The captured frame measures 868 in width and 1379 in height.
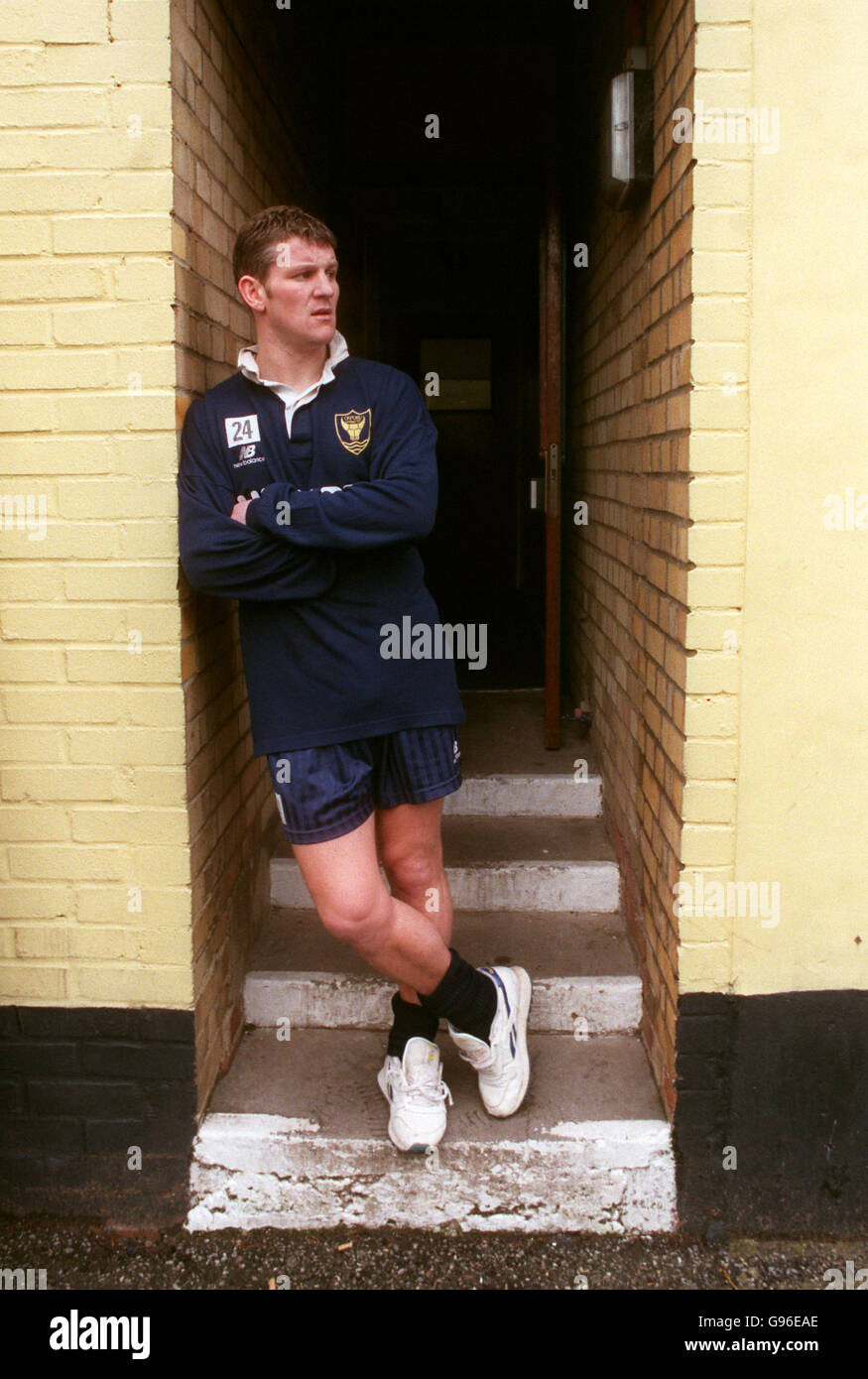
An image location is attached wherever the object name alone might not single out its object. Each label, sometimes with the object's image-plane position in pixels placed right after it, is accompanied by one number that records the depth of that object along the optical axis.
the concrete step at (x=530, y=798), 3.98
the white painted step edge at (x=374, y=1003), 3.09
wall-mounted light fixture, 2.78
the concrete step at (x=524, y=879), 3.54
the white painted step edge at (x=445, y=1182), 2.62
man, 2.34
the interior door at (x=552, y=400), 4.25
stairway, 2.64
